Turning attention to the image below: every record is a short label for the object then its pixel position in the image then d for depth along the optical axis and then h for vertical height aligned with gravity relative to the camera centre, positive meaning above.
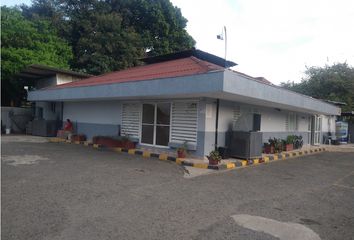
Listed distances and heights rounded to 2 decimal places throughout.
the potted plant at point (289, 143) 17.23 -0.60
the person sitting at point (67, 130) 18.41 -0.40
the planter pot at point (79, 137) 17.20 -0.75
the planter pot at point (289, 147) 17.19 -0.81
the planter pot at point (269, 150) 15.55 -0.90
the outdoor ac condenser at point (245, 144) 12.45 -0.56
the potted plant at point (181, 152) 11.85 -0.90
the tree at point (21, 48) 22.45 +5.70
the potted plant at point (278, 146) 15.90 -0.72
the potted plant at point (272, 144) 15.58 -0.62
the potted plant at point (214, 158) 10.77 -0.98
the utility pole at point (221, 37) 14.57 +4.29
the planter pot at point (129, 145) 14.42 -0.87
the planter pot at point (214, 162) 10.78 -1.11
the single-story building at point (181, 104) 10.91 +1.15
